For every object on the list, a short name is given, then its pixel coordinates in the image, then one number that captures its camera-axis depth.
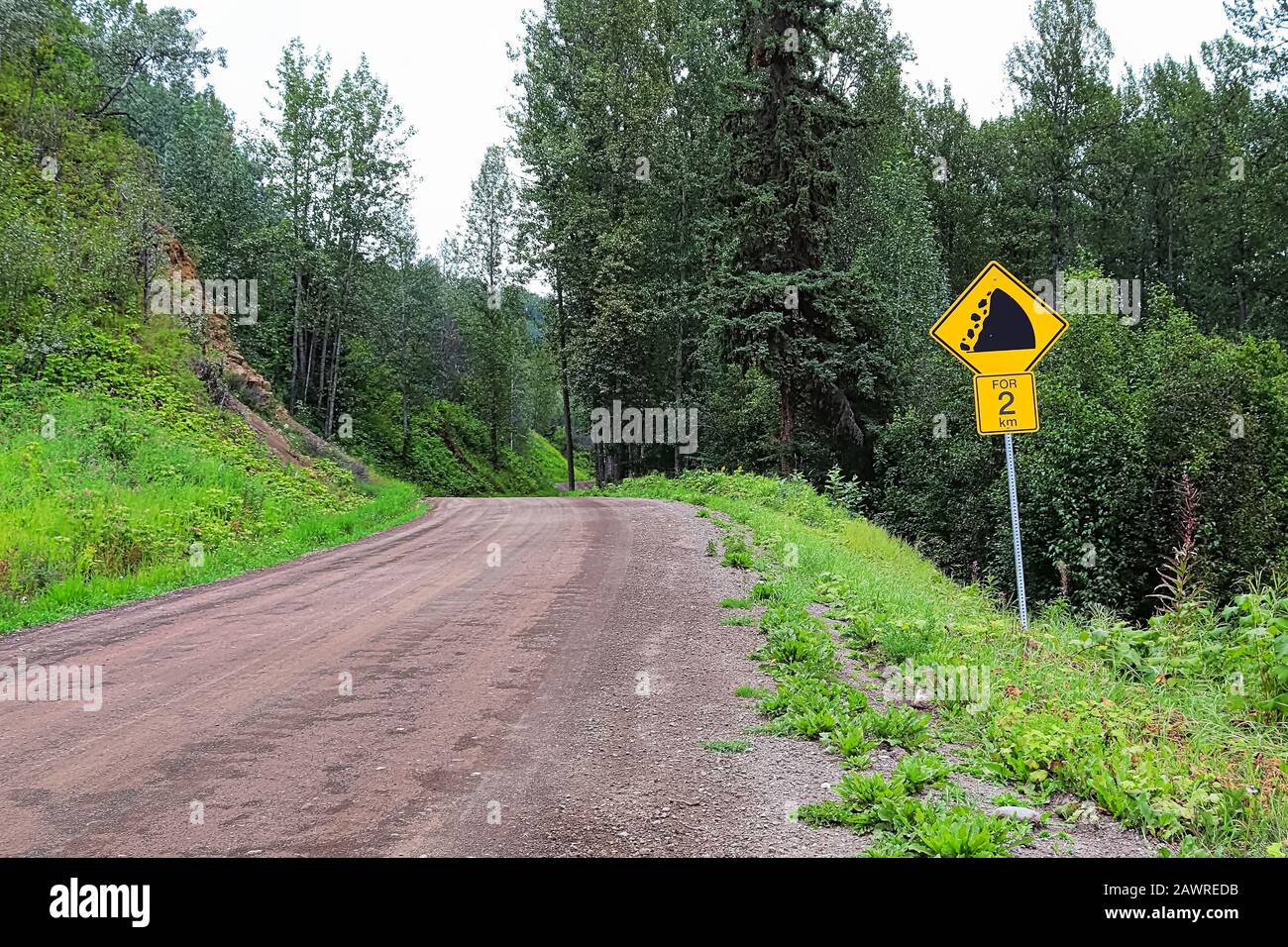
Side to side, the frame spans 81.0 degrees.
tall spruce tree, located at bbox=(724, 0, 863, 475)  22.70
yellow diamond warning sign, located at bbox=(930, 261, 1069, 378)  7.21
